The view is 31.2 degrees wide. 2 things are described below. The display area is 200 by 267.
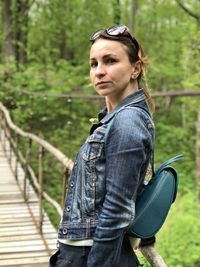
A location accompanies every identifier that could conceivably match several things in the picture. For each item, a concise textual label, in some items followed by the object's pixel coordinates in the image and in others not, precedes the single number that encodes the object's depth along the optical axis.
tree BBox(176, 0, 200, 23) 7.49
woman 0.89
